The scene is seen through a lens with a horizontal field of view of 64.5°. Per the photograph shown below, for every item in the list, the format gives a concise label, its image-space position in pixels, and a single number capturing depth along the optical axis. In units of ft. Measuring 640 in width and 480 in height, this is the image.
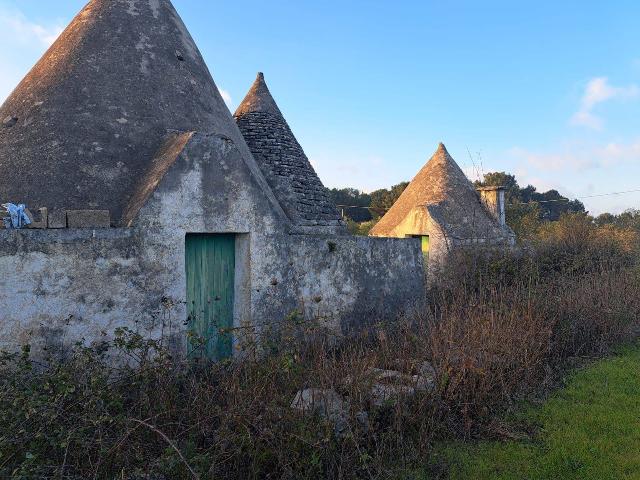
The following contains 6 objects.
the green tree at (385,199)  119.14
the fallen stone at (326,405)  12.95
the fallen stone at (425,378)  15.67
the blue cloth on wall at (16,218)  15.92
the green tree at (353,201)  143.84
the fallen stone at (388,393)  14.28
